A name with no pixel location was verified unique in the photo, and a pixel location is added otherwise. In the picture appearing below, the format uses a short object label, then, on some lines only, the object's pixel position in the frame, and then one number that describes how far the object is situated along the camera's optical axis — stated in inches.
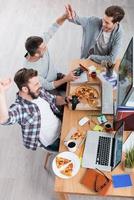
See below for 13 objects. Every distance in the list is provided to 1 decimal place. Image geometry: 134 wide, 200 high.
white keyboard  84.0
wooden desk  68.4
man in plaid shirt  77.2
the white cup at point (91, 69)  97.4
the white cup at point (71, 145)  76.2
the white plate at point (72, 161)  72.3
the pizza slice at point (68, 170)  72.2
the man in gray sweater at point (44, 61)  92.0
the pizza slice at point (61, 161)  74.1
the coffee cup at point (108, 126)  80.2
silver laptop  71.8
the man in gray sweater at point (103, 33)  99.0
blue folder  69.5
